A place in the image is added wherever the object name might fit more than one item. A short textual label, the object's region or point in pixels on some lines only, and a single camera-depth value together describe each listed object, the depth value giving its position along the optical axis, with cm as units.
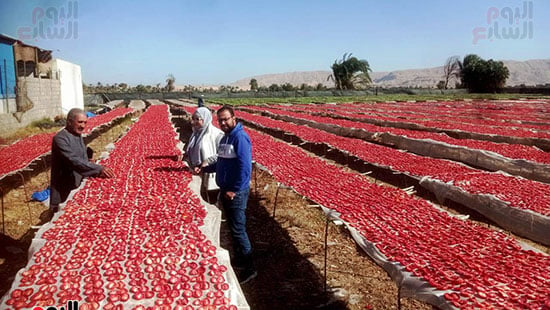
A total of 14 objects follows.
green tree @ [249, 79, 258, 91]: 8662
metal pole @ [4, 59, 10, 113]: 1867
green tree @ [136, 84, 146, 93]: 7364
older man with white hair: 534
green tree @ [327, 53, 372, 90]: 6675
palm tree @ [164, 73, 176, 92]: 8300
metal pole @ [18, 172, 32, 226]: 733
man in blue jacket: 505
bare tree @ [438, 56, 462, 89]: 8414
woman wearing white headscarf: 671
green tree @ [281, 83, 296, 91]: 7157
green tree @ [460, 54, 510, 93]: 6259
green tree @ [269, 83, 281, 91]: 7504
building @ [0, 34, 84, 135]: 1889
